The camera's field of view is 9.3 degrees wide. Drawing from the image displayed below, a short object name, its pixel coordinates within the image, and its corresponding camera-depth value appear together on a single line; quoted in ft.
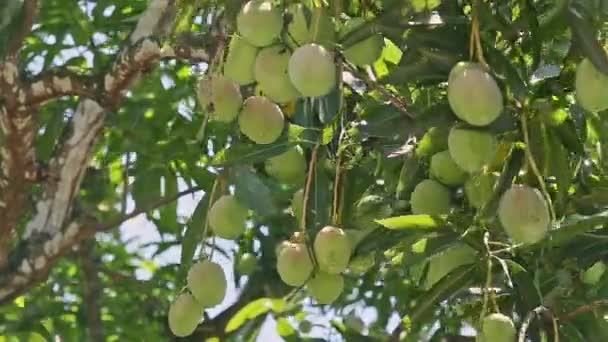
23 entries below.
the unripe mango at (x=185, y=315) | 21.77
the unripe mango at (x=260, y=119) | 21.53
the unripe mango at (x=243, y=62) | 21.25
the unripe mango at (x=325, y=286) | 21.72
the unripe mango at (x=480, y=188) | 21.24
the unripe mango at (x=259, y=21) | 20.90
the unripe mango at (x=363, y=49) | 21.11
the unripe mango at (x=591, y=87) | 20.41
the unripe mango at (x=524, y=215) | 20.41
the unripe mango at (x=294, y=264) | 21.55
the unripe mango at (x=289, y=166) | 22.32
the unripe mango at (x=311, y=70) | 20.65
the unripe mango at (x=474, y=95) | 20.12
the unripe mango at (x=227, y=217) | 21.98
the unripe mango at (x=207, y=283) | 21.74
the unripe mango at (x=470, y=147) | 20.41
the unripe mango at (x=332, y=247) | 21.44
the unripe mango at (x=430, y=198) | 21.53
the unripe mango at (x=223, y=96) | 21.50
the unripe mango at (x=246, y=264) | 26.50
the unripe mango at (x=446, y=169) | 21.33
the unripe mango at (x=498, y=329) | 20.59
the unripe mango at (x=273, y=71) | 21.07
